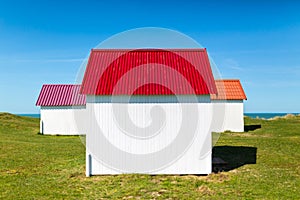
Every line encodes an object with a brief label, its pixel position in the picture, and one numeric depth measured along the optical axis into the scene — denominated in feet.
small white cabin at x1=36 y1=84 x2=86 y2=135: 96.63
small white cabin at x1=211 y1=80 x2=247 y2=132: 101.45
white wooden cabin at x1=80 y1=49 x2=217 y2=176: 40.75
